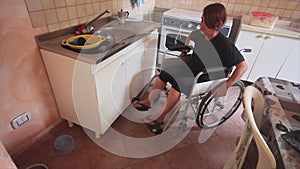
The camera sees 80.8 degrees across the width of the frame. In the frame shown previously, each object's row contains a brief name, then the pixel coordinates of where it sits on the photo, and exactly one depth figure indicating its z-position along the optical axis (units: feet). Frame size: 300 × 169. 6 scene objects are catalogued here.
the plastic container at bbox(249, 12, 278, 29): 6.69
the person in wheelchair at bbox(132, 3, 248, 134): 4.49
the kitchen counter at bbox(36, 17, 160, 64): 3.78
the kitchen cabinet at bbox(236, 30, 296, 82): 6.63
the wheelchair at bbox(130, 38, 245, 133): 4.72
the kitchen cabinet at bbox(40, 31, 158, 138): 3.95
